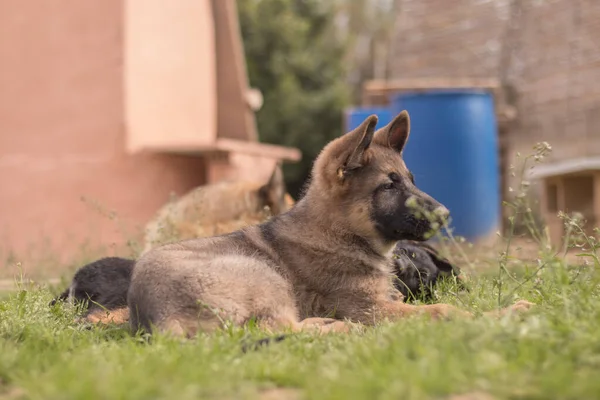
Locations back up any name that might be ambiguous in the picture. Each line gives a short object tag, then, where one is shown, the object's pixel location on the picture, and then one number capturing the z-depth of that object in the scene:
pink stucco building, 10.62
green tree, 23.23
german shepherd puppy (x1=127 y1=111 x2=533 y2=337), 4.15
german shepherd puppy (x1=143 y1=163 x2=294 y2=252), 7.99
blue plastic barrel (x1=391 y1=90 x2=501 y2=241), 9.84
